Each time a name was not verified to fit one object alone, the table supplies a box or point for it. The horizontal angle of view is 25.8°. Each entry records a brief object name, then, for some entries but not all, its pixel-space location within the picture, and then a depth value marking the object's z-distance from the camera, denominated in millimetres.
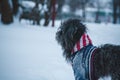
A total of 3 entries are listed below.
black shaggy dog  4258
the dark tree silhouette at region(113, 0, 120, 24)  40884
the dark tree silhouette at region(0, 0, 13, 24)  16386
